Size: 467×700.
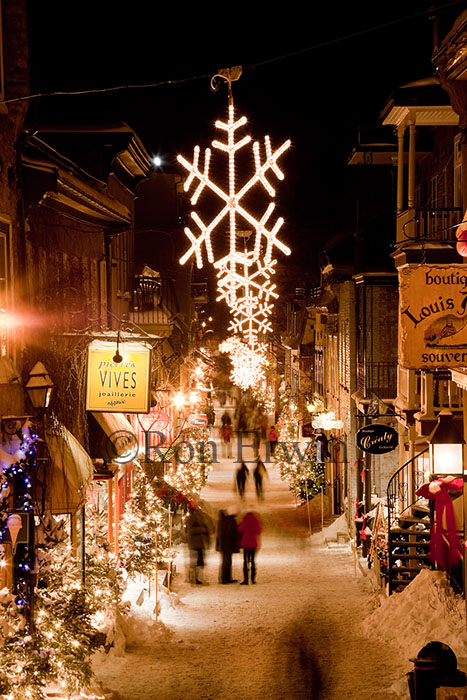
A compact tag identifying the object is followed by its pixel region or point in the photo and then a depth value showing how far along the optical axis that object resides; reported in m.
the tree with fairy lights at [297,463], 27.20
